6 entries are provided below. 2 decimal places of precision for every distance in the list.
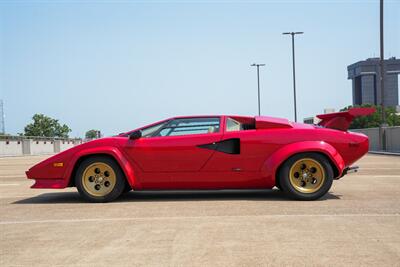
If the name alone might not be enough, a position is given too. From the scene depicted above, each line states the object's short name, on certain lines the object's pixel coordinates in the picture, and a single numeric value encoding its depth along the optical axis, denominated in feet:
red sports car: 25.36
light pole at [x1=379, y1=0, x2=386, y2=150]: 108.47
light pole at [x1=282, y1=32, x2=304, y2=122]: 167.63
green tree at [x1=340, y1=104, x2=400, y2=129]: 298.56
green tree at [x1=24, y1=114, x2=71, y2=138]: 384.47
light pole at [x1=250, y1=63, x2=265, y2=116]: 209.17
